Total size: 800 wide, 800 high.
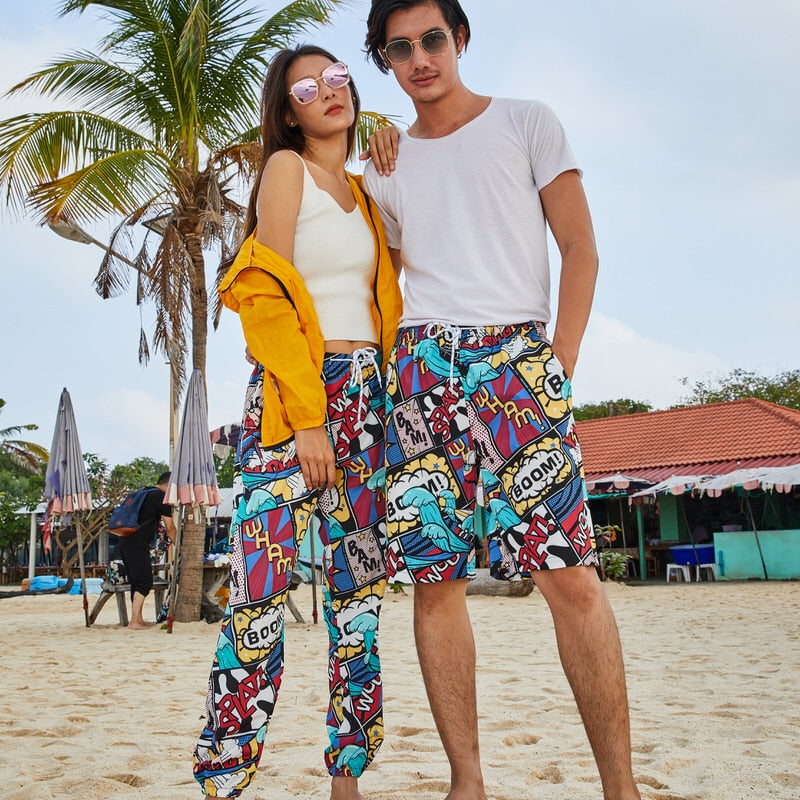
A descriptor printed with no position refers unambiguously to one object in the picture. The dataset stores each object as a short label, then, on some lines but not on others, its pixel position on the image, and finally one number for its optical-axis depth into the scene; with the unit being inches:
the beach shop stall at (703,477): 654.5
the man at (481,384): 86.1
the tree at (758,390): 1355.8
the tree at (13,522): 1029.2
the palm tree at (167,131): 401.7
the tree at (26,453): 1160.2
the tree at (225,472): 1615.7
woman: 89.4
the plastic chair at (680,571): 677.0
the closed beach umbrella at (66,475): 410.6
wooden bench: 394.3
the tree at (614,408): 1646.9
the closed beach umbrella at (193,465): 365.7
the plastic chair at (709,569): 668.7
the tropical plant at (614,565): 663.1
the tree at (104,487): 907.7
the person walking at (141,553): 385.1
